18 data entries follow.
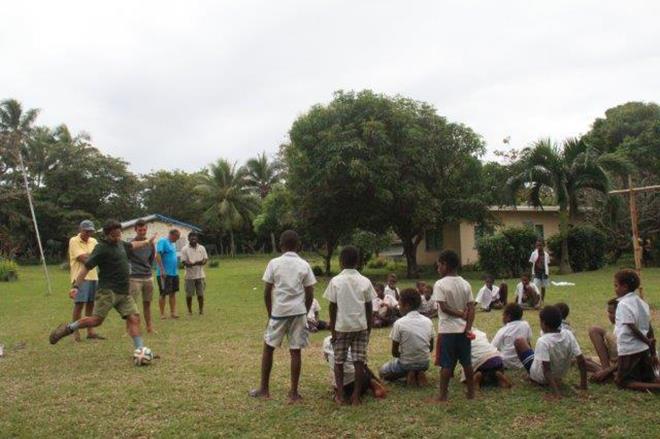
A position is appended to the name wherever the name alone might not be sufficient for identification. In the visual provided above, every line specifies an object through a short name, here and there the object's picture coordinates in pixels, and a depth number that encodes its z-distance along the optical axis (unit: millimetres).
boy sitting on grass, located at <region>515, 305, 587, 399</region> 5812
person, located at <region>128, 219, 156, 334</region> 10020
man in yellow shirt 9062
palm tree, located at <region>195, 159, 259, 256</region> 47688
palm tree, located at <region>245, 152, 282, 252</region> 51250
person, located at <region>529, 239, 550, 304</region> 14188
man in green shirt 7391
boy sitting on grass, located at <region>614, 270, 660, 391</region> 5781
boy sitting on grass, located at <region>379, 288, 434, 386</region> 6145
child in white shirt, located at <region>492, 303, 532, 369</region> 6582
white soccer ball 7340
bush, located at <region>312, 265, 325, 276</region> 27266
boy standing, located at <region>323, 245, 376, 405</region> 5582
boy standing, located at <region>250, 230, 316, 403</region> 5773
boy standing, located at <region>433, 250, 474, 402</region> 5574
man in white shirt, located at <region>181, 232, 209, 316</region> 12148
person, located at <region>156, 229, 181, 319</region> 11875
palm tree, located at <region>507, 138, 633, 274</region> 20234
